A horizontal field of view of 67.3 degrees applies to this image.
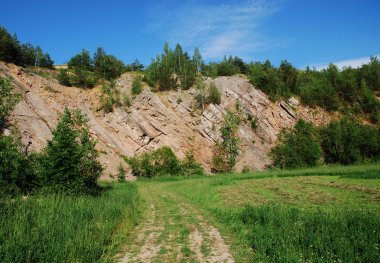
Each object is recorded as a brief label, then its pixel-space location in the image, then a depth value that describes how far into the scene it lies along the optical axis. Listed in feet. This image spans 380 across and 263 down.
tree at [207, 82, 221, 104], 242.99
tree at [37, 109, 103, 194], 84.64
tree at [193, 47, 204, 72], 320.50
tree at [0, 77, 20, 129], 92.98
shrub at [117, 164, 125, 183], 170.60
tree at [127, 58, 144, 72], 291.46
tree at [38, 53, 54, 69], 253.44
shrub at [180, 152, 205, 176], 197.14
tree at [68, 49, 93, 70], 281.33
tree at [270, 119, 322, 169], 215.10
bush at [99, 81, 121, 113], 224.14
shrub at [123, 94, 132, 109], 229.04
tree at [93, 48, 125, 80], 255.70
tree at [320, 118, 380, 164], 227.40
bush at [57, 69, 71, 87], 230.27
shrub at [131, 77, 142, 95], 239.60
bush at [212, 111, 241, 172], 208.13
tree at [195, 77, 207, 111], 243.34
